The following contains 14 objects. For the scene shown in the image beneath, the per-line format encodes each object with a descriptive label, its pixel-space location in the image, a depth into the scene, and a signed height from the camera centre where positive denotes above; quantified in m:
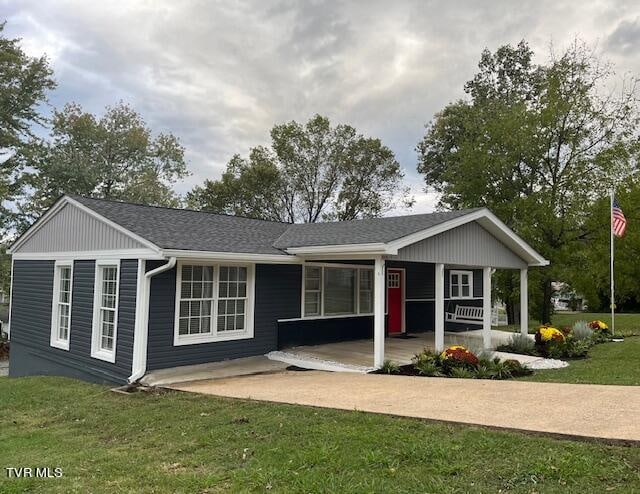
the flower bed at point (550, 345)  11.73 -1.37
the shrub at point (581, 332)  13.89 -1.20
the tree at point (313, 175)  33.53 +7.39
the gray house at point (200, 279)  9.35 +0.04
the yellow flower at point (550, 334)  11.96 -1.10
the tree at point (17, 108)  26.08 +9.12
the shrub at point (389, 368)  9.41 -1.57
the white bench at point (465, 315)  16.70 -0.96
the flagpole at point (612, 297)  16.09 -0.23
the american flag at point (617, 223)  15.14 +2.04
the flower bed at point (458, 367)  9.01 -1.49
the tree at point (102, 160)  27.83 +7.52
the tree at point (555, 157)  18.53 +5.13
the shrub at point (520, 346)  11.96 -1.41
